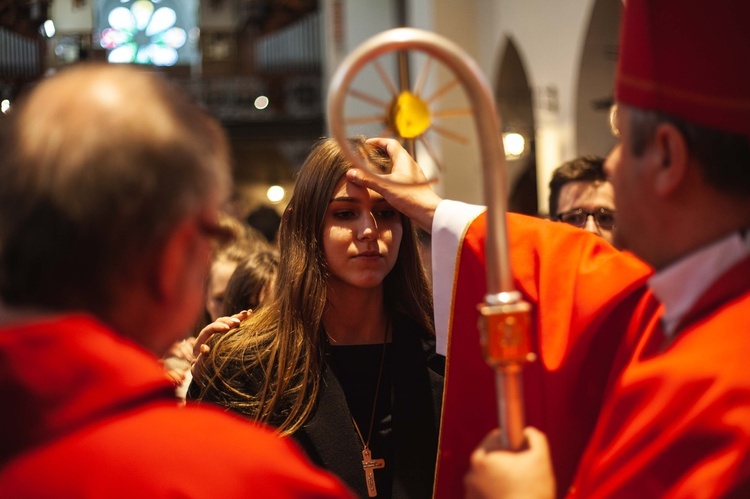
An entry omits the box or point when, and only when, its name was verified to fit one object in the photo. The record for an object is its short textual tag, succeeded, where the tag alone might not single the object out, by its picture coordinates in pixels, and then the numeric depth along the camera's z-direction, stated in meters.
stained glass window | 19.00
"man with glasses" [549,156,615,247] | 3.86
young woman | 2.69
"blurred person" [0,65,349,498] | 1.19
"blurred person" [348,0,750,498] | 1.47
